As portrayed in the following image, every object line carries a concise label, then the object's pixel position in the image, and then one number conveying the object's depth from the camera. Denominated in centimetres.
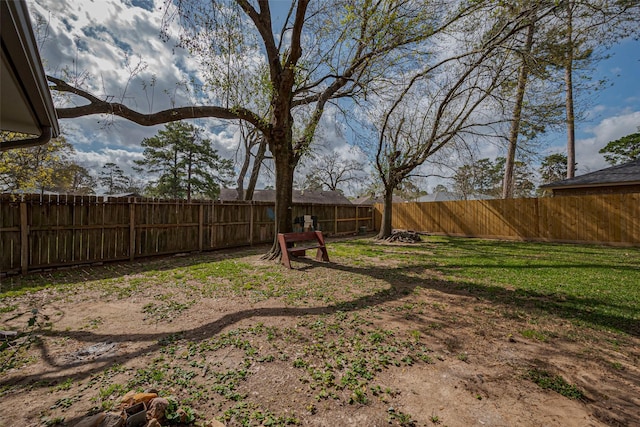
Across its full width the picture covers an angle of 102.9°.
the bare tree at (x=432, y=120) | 796
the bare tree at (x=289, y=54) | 473
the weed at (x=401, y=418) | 154
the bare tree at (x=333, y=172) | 2956
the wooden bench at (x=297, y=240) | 578
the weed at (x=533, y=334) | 266
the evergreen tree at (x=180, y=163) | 2408
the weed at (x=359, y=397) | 172
